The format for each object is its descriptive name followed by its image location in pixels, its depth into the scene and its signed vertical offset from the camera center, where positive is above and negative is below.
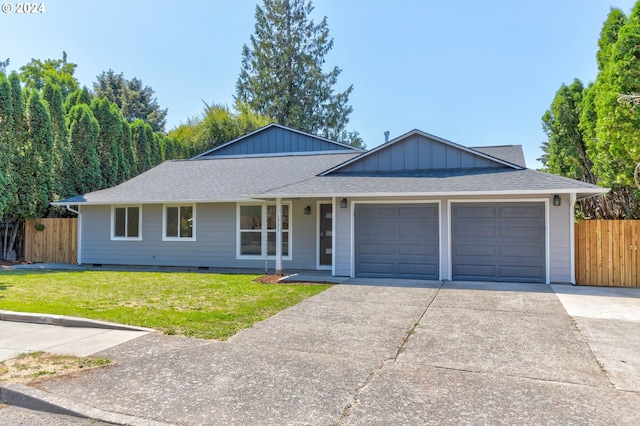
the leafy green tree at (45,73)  37.25 +13.52
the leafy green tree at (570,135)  17.12 +3.80
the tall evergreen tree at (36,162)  15.44 +2.28
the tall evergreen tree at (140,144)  22.34 +4.28
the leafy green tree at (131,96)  43.12 +13.33
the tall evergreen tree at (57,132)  16.86 +3.71
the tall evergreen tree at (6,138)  14.31 +2.96
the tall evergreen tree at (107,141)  19.62 +3.91
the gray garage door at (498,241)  10.06 -0.40
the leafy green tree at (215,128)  30.16 +7.20
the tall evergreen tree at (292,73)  35.06 +12.91
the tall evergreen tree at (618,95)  10.11 +3.31
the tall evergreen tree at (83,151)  18.05 +3.18
